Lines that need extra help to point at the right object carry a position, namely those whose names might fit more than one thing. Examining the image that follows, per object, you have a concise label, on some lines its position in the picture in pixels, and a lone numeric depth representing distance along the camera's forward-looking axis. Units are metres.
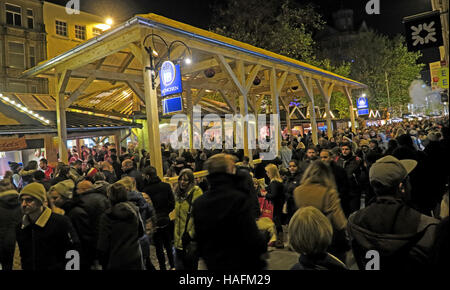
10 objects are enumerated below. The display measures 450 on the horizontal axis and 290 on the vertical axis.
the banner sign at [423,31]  6.11
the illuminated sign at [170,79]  6.20
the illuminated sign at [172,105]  6.30
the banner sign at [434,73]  10.26
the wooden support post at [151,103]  6.27
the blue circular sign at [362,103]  21.03
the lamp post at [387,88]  33.33
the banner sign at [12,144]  9.08
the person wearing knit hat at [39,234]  2.94
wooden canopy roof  6.71
